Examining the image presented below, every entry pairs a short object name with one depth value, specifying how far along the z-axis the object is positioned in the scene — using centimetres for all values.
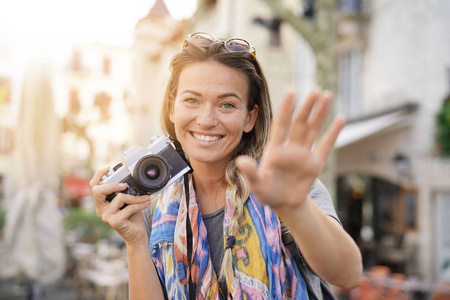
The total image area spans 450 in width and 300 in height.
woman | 135
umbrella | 443
